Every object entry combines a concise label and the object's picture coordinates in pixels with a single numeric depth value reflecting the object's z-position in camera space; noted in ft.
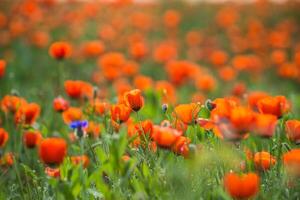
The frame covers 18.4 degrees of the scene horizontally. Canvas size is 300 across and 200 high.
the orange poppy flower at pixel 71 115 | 16.44
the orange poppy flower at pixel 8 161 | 14.46
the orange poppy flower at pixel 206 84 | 26.05
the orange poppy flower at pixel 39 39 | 31.76
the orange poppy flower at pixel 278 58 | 31.28
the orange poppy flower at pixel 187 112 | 11.21
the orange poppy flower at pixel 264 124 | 9.14
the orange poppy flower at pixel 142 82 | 24.93
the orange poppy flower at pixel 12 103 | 15.53
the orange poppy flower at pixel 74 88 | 17.43
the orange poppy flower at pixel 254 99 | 15.25
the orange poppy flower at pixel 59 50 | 19.00
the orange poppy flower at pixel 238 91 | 22.88
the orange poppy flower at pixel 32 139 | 14.22
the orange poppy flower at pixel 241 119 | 9.02
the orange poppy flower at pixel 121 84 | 21.56
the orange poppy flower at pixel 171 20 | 39.46
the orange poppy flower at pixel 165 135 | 9.55
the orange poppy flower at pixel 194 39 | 37.05
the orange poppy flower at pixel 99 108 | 14.97
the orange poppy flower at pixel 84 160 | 13.47
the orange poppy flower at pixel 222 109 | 9.69
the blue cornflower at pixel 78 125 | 11.81
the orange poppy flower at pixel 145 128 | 11.26
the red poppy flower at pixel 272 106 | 10.34
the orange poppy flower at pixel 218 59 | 31.49
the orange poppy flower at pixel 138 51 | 30.05
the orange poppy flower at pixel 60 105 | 15.65
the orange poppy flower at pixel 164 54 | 31.43
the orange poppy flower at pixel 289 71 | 27.45
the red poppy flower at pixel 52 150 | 9.50
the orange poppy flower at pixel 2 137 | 13.46
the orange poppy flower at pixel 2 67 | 18.29
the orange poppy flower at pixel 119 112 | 11.58
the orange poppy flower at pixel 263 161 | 10.59
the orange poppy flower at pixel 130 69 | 27.88
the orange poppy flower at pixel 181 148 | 10.33
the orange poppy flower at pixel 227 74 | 29.42
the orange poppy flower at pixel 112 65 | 25.22
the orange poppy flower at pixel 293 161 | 9.28
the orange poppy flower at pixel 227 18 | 39.89
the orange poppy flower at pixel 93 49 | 28.58
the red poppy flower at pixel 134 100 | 11.55
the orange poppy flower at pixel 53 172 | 11.27
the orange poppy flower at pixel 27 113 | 14.55
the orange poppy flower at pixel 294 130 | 10.64
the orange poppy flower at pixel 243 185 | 8.67
